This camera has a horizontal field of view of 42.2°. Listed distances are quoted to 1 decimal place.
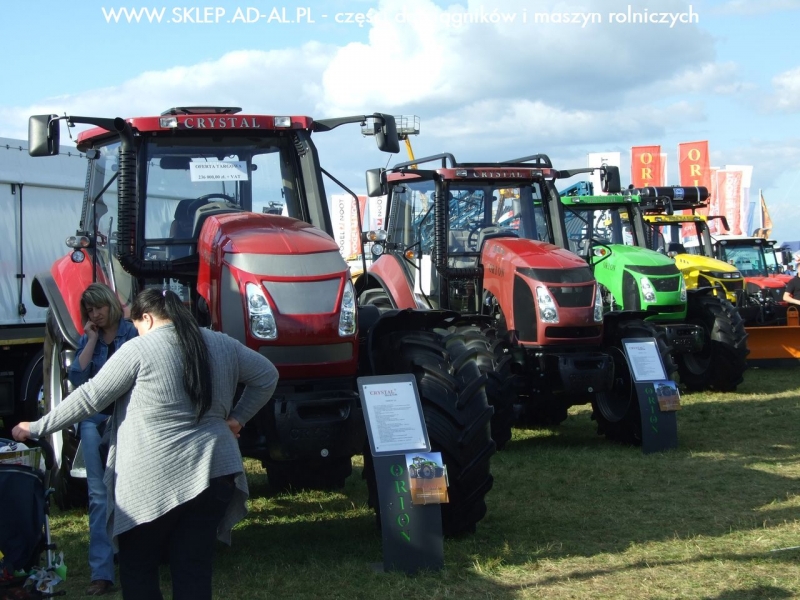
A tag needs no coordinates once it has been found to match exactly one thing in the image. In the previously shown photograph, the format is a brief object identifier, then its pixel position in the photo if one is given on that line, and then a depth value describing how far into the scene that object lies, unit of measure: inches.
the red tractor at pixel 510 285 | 328.8
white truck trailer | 371.9
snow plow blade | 528.1
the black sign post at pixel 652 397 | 324.5
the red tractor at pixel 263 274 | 196.1
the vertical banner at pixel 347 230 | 554.3
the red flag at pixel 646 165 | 1009.5
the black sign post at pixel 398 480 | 196.5
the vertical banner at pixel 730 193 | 1129.4
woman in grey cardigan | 138.4
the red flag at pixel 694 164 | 1025.5
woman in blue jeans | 192.2
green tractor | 444.8
